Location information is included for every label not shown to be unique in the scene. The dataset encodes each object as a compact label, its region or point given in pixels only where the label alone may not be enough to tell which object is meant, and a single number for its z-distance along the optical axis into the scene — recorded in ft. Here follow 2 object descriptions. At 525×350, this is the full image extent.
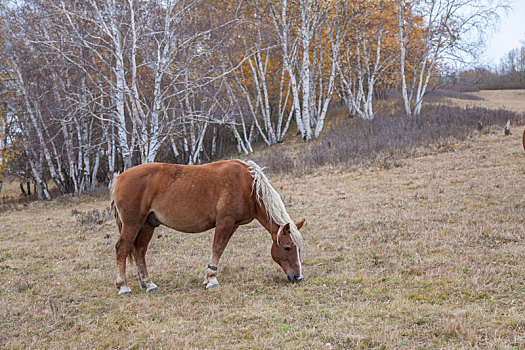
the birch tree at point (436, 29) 71.00
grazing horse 19.02
